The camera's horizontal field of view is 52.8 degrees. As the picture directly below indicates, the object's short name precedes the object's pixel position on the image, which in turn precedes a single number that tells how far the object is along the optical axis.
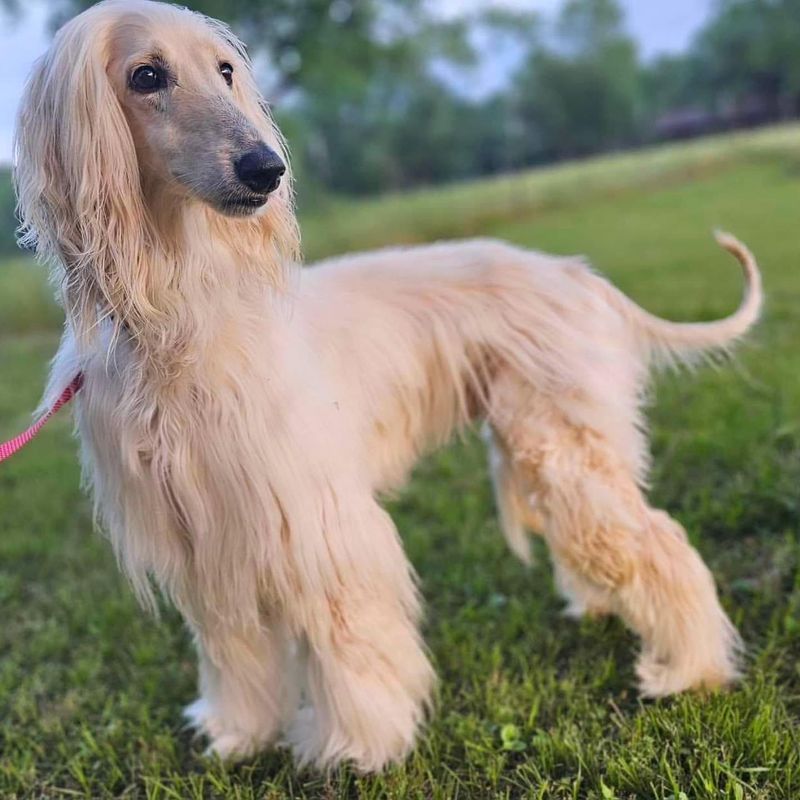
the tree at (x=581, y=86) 28.77
